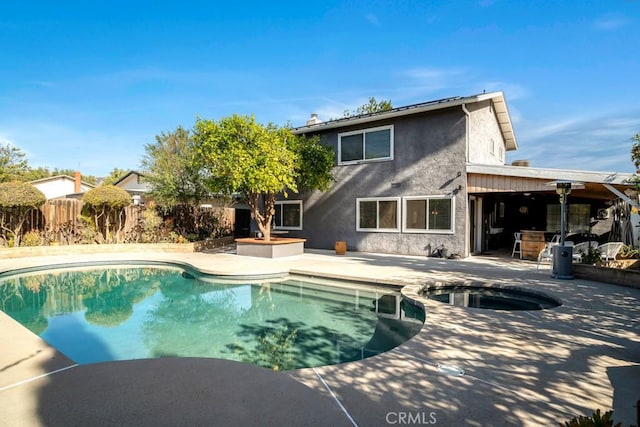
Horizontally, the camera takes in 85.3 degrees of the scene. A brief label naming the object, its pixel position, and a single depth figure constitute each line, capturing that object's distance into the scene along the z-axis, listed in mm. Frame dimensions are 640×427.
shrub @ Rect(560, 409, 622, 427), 1869
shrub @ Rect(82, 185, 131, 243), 14125
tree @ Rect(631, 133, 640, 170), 7301
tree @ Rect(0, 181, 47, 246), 12227
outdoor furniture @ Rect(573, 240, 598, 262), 9984
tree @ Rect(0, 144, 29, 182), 31864
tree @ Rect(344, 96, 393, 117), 31922
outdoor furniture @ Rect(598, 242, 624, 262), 9031
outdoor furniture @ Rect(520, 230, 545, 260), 11847
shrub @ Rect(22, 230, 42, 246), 13258
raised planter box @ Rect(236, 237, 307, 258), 12656
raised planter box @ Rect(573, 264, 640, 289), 7543
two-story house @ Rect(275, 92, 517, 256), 12078
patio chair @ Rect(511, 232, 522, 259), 12361
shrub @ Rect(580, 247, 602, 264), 9027
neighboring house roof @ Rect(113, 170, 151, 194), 28930
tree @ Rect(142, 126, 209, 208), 16141
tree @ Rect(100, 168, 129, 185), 46834
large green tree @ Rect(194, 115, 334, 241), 11828
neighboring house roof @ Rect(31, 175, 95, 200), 29364
